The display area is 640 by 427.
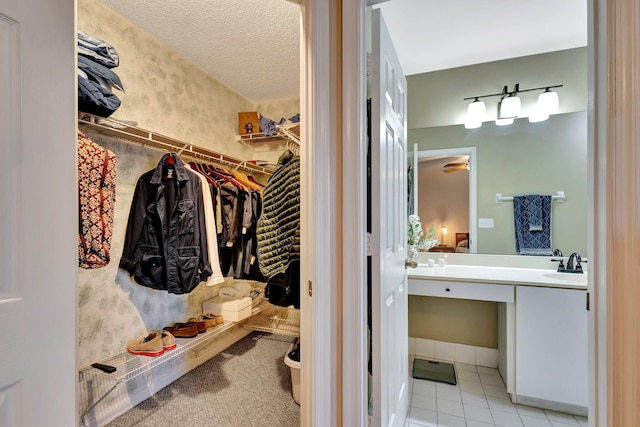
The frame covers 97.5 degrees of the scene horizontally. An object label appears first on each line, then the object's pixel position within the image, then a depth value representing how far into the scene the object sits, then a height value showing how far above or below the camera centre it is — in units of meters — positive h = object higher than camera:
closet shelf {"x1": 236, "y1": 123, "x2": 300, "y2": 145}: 2.26 +0.73
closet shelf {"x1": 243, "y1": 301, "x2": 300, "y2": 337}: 2.59 -1.08
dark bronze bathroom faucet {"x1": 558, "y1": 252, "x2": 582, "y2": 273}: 2.08 -0.41
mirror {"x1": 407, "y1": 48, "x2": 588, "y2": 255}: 2.17 +0.49
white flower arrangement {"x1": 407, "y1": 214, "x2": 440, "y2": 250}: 2.37 -0.23
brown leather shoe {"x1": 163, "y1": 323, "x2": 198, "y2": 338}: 2.04 -0.87
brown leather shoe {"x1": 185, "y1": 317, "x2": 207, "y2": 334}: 2.13 -0.87
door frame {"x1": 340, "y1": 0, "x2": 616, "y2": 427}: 0.80 +0.05
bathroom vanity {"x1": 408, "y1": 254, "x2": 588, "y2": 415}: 1.72 -0.78
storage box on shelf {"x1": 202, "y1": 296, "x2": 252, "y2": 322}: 2.37 -0.82
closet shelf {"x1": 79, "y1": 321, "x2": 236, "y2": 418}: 1.57 -0.91
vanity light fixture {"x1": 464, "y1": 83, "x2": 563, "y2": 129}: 2.19 +0.82
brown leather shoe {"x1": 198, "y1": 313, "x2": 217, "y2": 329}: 2.24 -0.87
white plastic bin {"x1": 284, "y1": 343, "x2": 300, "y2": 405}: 1.82 -1.11
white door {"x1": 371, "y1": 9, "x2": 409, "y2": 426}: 1.18 -0.10
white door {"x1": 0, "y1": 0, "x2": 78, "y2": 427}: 0.52 +0.00
